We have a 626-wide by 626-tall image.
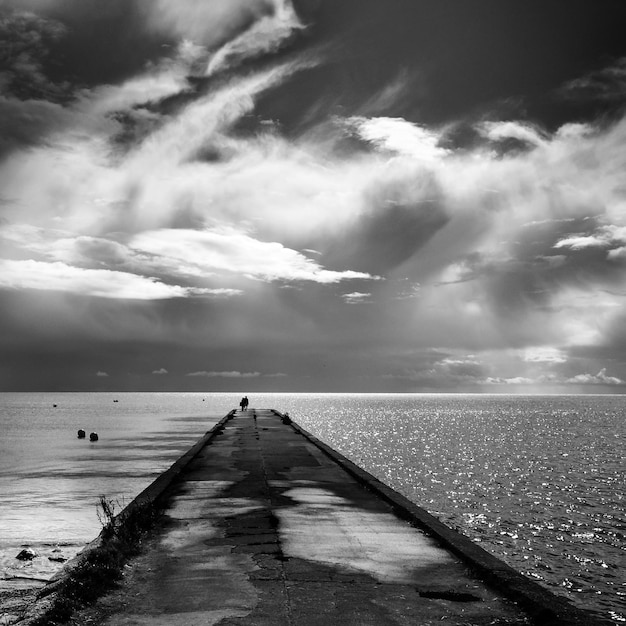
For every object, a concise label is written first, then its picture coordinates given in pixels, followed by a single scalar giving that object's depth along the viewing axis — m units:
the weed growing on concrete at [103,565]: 7.01
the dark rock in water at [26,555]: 14.48
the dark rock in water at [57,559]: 14.38
